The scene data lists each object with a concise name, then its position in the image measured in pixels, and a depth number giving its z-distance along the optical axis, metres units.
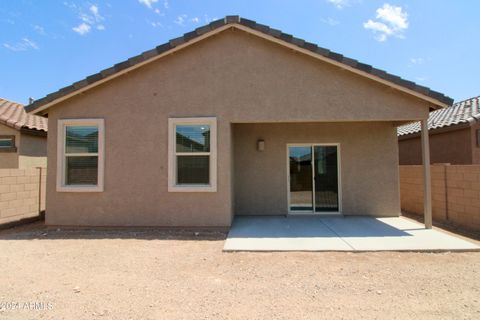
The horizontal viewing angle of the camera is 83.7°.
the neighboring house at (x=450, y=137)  12.01
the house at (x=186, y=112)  8.45
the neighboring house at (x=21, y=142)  12.51
